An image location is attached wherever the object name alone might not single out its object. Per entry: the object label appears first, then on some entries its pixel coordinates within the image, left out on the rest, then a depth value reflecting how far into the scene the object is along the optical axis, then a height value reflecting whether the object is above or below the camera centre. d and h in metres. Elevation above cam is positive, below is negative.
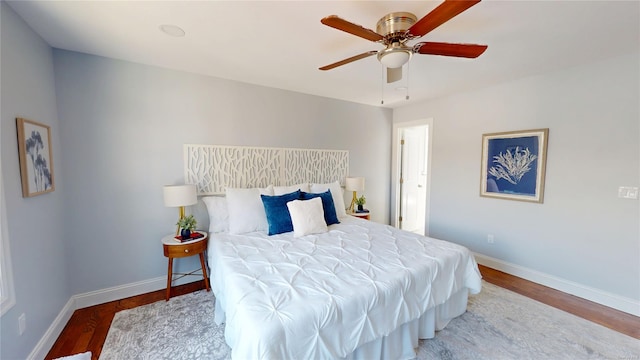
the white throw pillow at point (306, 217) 2.59 -0.56
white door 4.81 -0.25
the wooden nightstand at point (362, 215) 3.91 -0.79
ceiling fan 1.43 +0.78
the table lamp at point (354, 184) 3.97 -0.31
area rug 1.85 -1.39
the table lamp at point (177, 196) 2.50 -0.32
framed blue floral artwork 2.94 +0.00
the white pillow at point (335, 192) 3.33 -0.39
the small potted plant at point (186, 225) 2.57 -0.64
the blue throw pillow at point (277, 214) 2.65 -0.53
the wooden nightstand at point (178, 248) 2.45 -0.84
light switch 2.37 -0.26
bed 1.28 -0.77
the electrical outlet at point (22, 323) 1.57 -1.02
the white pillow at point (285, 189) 3.04 -0.31
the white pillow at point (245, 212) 2.67 -0.52
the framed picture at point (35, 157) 1.69 +0.05
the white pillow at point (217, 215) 2.75 -0.56
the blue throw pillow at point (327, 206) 3.01 -0.51
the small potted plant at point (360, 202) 4.05 -0.61
